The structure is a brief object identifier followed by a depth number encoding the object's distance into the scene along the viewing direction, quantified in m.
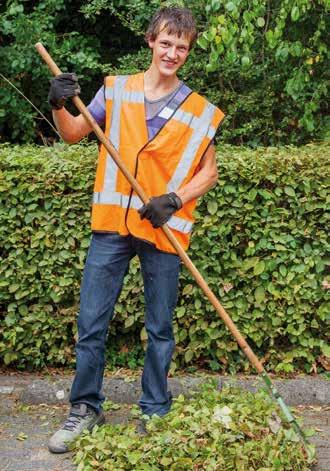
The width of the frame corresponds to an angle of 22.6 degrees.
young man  4.04
